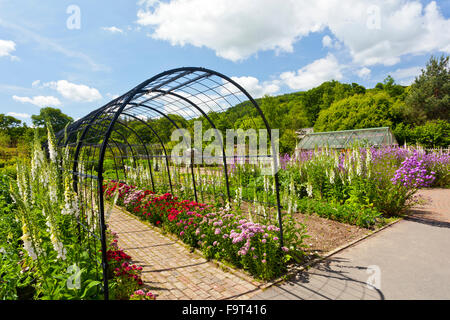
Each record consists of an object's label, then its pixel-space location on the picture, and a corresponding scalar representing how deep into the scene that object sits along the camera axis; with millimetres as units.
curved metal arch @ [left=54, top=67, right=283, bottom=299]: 2551
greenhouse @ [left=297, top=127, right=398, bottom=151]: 15188
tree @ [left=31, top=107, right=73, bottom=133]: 42697
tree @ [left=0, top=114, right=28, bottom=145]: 38172
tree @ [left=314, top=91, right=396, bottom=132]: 27328
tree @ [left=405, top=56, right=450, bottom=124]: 25281
